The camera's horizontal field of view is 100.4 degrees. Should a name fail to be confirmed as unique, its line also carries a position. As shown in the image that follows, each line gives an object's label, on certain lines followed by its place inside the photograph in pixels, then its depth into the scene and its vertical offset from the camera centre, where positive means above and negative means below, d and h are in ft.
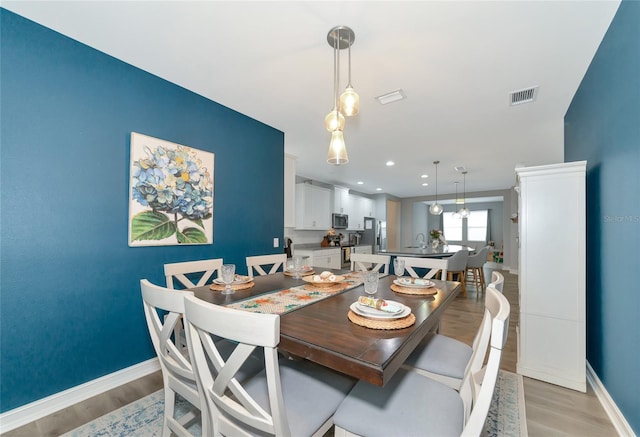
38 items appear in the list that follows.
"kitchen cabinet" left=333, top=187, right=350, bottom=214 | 21.77 +1.76
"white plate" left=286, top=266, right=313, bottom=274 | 7.53 -1.42
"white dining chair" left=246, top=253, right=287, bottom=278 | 8.44 -1.34
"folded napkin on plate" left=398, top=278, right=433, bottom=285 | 6.15 -1.41
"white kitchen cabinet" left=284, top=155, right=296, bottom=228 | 13.71 +1.55
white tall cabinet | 6.88 -1.36
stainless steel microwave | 21.58 +0.01
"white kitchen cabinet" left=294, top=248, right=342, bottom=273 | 17.50 -2.51
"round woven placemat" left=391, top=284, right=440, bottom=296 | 5.55 -1.46
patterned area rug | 5.23 -4.18
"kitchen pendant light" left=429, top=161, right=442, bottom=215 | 21.85 +1.08
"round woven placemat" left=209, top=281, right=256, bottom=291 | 5.90 -1.50
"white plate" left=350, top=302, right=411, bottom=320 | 3.86 -1.38
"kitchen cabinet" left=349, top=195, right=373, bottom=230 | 24.44 +1.04
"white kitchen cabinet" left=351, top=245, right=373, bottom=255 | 22.95 -2.49
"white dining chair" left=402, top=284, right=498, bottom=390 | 4.73 -2.58
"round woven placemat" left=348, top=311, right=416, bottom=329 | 3.69 -1.44
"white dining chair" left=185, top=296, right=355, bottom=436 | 2.72 -2.23
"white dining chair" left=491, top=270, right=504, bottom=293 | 4.55 -1.05
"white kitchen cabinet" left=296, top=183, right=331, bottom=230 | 18.40 +1.01
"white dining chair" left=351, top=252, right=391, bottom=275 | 8.75 -1.30
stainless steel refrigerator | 26.68 -1.27
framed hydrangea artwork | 7.12 +0.75
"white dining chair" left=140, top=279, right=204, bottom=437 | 3.70 -2.15
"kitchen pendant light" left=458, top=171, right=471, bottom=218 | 20.12 +0.91
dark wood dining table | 2.88 -1.50
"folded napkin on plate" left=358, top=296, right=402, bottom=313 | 4.16 -1.33
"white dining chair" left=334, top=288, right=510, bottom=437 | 2.83 -2.47
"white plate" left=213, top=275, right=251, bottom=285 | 6.18 -1.45
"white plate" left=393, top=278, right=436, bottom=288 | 5.89 -1.41
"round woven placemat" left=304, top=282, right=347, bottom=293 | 5.87 -1.52
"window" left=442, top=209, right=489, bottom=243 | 36.14 -0.63
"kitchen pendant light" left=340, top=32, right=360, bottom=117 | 5.54 +2.51
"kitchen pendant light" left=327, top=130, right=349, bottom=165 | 6.22 +1.68
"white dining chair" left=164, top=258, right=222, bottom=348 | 5.86 -1.35
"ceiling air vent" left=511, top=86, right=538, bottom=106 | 8.24 +4.08
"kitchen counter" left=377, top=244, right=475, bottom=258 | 15.16 -1.87
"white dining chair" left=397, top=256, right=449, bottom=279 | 7.77 -1.25
